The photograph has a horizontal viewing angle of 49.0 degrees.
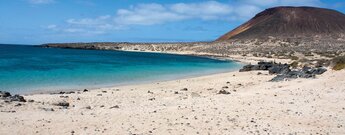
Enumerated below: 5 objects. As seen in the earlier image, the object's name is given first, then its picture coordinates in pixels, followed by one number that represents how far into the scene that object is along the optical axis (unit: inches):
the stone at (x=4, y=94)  554.9
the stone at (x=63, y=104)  528.3
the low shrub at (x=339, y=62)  847.3
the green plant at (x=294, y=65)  1326.2
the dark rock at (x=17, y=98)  530.6
